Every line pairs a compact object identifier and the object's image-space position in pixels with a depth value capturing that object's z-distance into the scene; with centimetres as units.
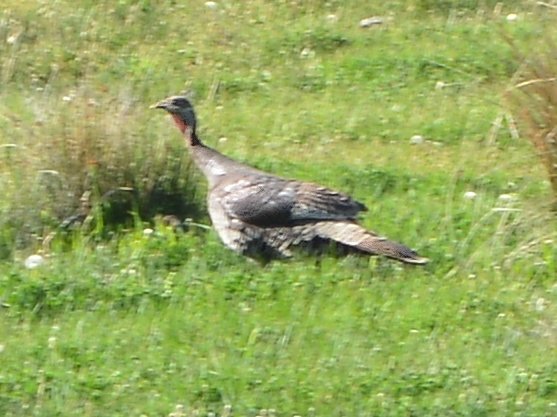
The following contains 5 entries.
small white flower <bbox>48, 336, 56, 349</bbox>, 1293
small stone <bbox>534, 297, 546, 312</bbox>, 1381
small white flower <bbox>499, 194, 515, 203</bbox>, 1640
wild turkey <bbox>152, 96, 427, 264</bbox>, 1498
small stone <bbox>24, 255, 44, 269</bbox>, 1477
